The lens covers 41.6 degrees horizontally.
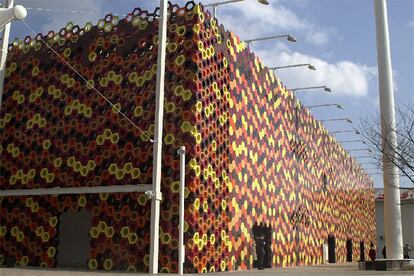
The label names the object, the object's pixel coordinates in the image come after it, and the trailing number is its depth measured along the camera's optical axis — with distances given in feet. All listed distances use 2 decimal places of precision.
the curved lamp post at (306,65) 89.15
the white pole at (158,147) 54.23
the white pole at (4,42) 48.78
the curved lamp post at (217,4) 67.49
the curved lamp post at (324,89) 101.60
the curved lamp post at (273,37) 76.79
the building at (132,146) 58.85
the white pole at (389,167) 75.41
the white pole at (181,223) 53.67
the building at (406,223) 177.99
